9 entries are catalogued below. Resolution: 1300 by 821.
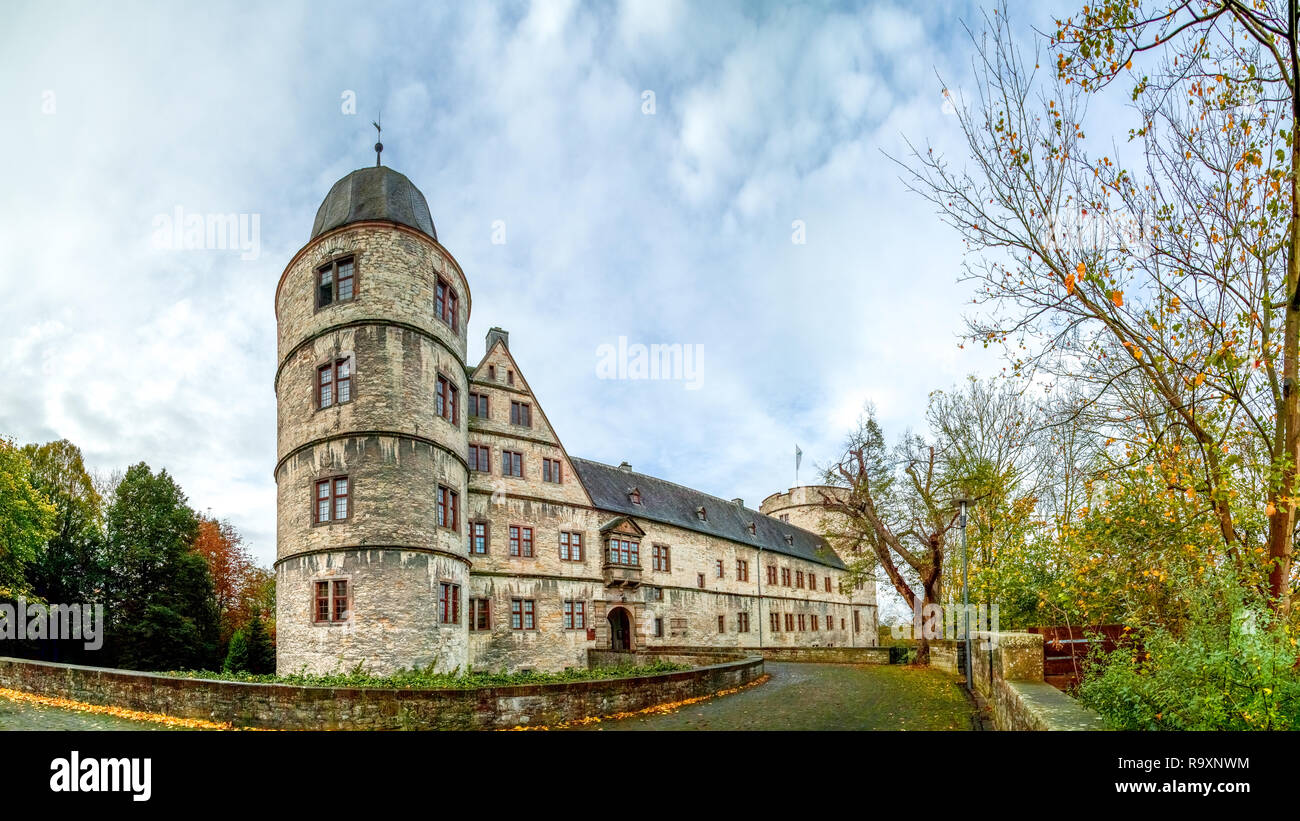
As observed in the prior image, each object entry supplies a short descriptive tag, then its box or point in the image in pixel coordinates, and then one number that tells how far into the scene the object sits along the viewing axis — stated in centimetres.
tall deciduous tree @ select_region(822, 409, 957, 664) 2988
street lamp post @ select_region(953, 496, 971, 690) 2014
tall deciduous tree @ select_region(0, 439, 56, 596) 3328
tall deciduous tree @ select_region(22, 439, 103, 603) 4125
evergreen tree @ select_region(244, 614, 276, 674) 4022
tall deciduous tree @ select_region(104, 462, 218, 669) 3938
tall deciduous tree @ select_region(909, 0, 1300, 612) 796
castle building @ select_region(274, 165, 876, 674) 2103
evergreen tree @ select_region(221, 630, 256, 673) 3678
